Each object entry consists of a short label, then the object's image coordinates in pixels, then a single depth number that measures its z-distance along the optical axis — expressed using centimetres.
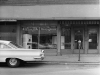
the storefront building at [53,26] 1501
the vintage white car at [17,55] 961
